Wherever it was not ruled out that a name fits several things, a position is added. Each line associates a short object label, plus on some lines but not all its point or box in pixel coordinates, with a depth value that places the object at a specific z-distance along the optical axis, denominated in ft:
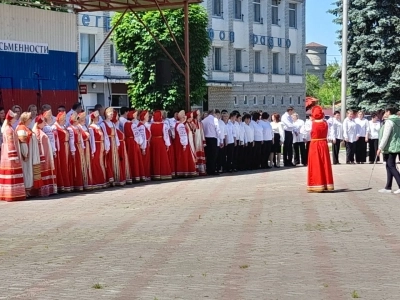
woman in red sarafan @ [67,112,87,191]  66.28
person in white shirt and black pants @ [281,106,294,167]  97.14
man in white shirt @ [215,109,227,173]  86.17
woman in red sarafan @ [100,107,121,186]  70.44
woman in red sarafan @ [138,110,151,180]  75.20
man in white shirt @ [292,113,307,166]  97.45
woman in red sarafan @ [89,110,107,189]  68.85
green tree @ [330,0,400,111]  137.39
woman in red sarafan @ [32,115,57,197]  62.90
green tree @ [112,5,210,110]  136.87
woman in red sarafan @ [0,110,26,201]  59.98
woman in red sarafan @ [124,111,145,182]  74.43
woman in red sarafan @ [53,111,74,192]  65.21
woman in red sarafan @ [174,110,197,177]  80.33
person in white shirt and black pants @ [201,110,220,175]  84.79
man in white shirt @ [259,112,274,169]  94.32
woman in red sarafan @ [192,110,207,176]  82.84
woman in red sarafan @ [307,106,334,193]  62.44
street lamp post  110.11
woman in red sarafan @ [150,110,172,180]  77.61
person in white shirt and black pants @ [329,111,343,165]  99.81
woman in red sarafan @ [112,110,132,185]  72.18
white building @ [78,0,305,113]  153.38
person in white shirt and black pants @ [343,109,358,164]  101.60
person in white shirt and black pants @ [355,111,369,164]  101.91
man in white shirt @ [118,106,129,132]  74.64
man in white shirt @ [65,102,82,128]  68.77
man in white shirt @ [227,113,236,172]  88.07
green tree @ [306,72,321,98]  335.26
